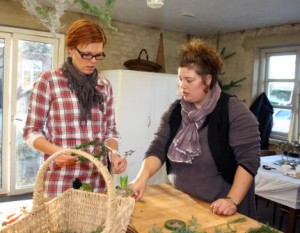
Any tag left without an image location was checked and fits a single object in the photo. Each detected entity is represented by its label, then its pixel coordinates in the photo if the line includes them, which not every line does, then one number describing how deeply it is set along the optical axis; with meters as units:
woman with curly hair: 1.45
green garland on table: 1.04
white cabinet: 4.09
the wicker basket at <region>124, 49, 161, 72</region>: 4.42
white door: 3.95
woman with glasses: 1.48
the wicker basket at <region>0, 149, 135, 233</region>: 0.90
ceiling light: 1.72
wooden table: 1.16
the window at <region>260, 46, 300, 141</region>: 4.35
